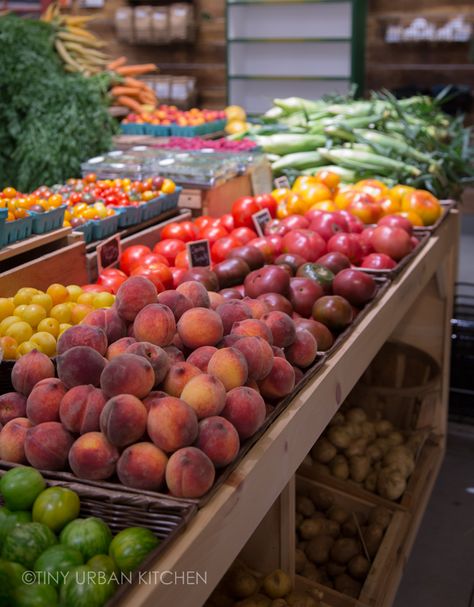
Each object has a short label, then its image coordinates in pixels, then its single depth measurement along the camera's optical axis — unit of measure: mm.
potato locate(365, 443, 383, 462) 2529
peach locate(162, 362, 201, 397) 1264
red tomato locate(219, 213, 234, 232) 2682
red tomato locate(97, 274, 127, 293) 2093
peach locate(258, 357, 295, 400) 1416
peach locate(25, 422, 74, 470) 1194
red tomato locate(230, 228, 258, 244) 2412
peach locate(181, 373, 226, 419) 1207
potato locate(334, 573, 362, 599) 2111
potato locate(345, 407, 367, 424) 2604
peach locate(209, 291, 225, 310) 1663
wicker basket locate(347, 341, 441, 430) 2854
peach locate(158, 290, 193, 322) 1458
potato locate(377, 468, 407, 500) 2424
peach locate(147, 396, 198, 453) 1135
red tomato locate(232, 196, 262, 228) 2635
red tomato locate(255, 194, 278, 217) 2754
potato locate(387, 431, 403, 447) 2647
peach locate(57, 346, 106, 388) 1243
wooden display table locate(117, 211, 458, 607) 1064
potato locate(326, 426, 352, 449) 2461
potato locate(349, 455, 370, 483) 2426
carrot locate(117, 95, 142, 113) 5180
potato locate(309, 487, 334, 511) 2295
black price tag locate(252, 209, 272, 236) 2582
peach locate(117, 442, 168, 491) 1133
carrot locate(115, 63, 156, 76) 5527
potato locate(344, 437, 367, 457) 2461
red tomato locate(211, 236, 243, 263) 2340
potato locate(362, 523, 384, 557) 2236
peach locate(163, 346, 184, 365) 1354
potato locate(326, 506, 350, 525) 2275
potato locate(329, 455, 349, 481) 2424
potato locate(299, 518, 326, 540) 2184
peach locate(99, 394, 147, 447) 1135
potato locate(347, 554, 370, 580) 2152
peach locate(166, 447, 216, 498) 1116
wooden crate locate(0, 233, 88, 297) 1961
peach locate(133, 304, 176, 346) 1355
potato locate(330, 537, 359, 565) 2170
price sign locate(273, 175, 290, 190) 3408
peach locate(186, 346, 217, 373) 1334
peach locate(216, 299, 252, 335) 1496
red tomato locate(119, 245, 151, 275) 2311
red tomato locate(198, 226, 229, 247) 2551
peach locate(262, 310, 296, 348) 1515
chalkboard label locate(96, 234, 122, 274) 2273
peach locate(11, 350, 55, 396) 1318
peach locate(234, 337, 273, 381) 1345
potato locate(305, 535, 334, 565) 2154
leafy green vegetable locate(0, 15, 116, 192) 3992
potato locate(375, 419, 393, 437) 2699
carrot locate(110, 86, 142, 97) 5230
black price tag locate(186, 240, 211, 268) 2199
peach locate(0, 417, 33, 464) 1233
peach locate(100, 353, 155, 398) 1179
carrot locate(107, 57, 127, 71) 5555
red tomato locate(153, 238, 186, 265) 2387
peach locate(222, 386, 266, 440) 1257
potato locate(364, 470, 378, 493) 2459
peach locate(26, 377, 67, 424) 1234
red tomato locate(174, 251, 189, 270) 2232
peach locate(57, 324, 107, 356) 1332
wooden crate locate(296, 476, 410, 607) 1926
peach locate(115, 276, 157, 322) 1420
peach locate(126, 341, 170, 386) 1255
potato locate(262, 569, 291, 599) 1653
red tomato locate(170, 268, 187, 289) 2051
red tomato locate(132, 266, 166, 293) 1990
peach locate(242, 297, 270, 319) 1587
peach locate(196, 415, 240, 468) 1180
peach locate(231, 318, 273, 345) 1432
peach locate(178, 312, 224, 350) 1375
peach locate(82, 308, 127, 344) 1426
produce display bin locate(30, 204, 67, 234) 2168
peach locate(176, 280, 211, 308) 1532
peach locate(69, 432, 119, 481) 1153
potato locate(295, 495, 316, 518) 2236
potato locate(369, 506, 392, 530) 2303
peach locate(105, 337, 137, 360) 1325
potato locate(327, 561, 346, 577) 2150
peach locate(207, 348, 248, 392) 1285
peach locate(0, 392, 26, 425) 1301
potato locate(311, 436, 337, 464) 2420
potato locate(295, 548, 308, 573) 2094
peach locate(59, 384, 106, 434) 1188
